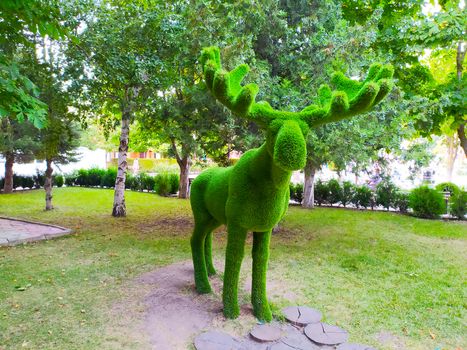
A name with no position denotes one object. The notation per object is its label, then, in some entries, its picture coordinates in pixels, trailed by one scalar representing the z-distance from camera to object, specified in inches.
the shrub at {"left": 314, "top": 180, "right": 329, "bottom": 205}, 602.2
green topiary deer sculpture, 120.0
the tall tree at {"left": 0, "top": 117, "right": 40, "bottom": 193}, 583.8
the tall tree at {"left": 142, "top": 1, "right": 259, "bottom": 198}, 265.3
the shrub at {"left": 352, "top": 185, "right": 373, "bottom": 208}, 568.1
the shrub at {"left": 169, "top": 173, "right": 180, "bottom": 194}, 711.7
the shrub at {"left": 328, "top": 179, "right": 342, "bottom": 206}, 591.5
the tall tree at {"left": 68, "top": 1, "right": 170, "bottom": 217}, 312.7
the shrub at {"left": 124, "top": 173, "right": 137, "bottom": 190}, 783.7
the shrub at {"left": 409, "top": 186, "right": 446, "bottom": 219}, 471.5
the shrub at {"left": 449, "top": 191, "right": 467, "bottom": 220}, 470.6
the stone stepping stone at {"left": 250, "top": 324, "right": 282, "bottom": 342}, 144.5
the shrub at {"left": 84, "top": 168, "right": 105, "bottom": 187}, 812.0
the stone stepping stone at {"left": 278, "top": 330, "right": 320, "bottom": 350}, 140.0
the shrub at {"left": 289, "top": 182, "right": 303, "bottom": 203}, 626.5
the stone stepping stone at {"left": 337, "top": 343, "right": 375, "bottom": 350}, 139.7
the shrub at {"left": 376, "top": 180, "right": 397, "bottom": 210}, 547.2
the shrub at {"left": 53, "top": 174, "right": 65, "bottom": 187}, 781.9
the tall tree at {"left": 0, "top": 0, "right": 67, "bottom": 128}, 159.5
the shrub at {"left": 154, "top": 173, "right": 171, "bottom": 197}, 698.2
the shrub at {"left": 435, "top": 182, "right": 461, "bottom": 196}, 501.2
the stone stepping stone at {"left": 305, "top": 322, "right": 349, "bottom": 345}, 144.6
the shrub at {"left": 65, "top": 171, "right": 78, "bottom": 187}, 821.2
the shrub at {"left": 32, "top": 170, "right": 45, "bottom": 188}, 758.5
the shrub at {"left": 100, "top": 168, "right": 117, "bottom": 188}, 792.3
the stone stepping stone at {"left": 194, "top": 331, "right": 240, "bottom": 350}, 136.9
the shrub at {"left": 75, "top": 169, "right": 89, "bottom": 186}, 821.1
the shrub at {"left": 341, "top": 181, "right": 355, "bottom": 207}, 583.7
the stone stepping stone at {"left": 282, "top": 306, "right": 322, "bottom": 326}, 160.8
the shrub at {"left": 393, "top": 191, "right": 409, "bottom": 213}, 534.0
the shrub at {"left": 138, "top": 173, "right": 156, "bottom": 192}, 756.6
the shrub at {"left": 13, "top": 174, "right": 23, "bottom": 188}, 719.7
